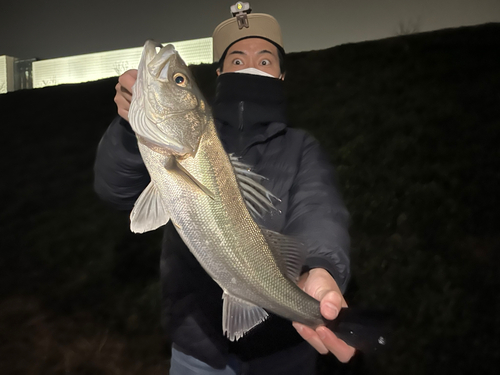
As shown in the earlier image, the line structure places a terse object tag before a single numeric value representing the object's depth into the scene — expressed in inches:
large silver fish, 46.7
